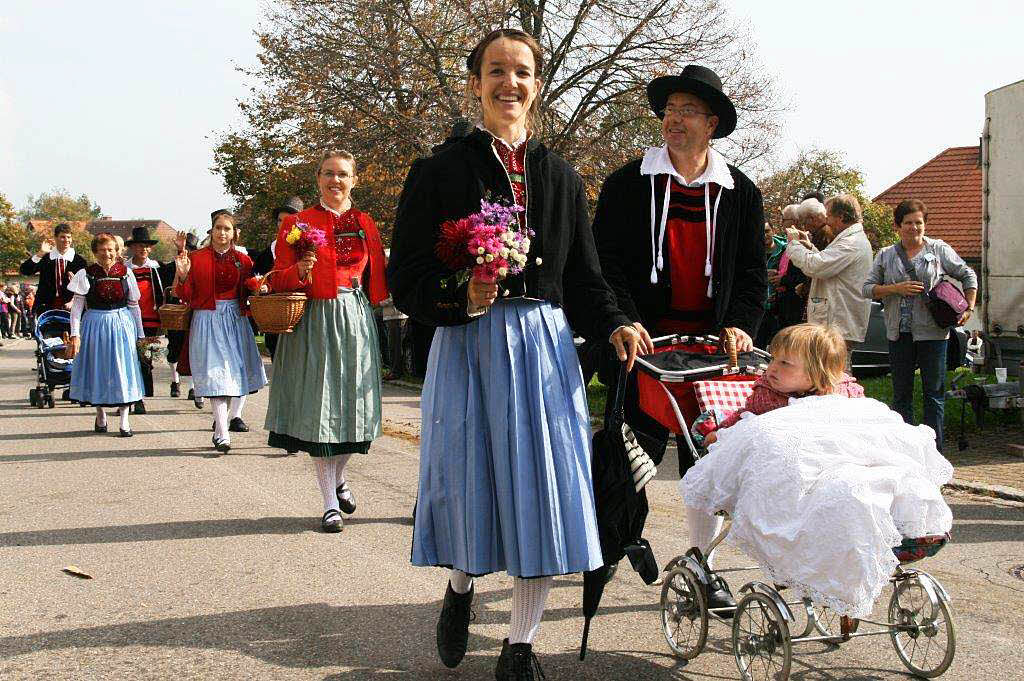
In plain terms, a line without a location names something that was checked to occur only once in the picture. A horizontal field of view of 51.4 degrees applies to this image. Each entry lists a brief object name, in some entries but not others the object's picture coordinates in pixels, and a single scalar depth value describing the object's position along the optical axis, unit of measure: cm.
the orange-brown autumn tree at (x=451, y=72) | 2108
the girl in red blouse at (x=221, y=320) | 1043
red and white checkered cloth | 421
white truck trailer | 998
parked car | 1514
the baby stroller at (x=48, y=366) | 1455
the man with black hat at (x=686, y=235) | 470
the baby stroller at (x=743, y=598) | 369
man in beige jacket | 866
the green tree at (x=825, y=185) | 2642
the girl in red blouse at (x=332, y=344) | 677
